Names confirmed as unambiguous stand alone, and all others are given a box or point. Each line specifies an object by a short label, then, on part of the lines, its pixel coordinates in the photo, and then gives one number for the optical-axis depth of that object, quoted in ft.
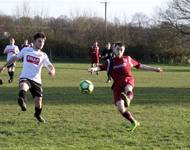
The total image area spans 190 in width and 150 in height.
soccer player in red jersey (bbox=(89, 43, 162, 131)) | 34.24
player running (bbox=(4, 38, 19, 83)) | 82.84
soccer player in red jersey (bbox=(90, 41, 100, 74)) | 110.67
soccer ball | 37.94
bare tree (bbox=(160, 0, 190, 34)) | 224.12
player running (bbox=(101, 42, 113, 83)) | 77.69
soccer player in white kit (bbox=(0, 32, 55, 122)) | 35.85
